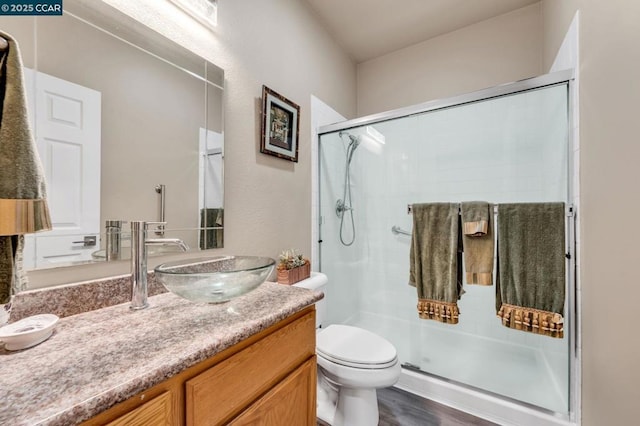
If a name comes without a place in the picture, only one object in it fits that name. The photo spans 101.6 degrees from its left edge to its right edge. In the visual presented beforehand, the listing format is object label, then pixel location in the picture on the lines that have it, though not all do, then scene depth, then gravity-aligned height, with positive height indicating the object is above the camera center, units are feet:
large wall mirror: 2.58 +1.00
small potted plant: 5.10 -1.10
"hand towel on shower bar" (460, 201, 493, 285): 4.69 -0.50
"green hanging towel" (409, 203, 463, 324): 4.93 -0.91
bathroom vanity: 1.45 -1.02
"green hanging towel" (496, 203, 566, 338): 4.25 -0.89
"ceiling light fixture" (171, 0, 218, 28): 3.71 +3.05
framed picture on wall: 5.09 +1.86
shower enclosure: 4.84 +0.38
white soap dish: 1.91 -0.92
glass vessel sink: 2.63 -0.73
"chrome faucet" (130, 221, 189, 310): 2.79 -0.54
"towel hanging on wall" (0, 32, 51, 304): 1.83 +0.26
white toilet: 4.05 -2.50
